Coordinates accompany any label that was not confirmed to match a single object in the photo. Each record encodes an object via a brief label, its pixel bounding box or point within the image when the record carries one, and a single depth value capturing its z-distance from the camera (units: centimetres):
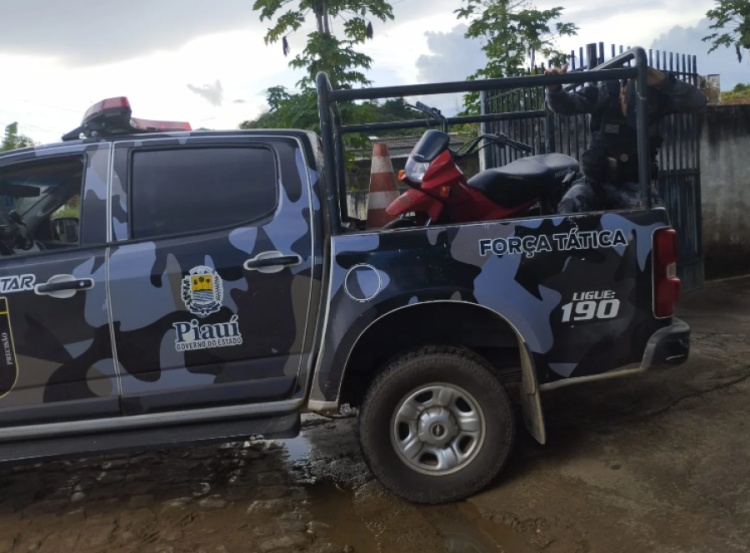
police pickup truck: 362
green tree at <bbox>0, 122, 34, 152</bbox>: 1858
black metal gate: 706
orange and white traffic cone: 465
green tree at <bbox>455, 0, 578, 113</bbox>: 1080
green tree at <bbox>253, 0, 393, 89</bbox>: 1057
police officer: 482
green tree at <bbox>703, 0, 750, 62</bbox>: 1356
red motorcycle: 418
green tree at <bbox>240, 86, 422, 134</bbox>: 1013
